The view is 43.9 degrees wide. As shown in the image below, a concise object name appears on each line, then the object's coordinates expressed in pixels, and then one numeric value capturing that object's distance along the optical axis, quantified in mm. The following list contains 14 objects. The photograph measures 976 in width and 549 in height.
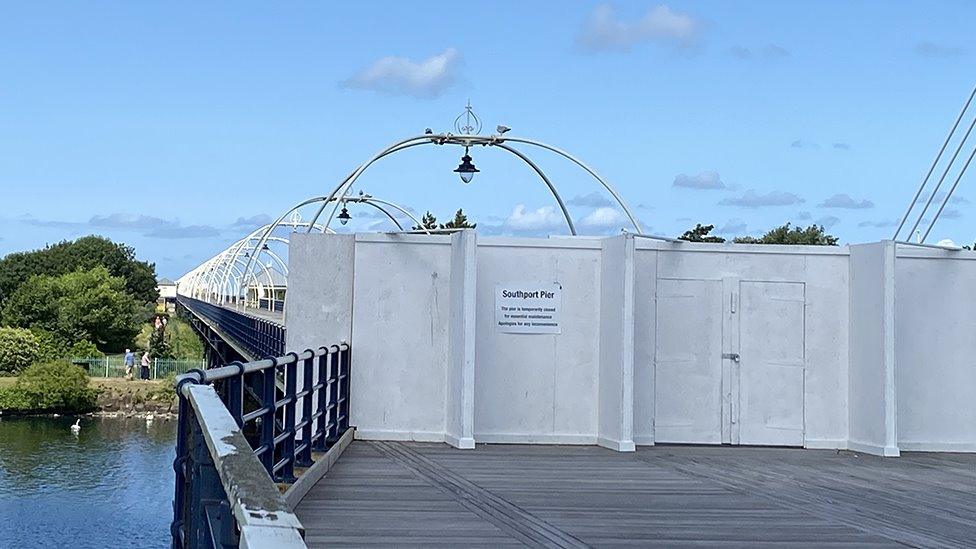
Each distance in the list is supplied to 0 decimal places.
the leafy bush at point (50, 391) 74312
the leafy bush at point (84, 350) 95031
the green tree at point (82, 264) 123375
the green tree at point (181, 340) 96625
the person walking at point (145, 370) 79619
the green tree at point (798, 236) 58562
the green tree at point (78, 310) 98062
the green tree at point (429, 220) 60591
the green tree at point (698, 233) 55738
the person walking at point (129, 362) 78750
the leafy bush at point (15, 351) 85312
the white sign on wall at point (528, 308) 12461
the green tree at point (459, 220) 56244
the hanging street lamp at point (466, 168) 17281
